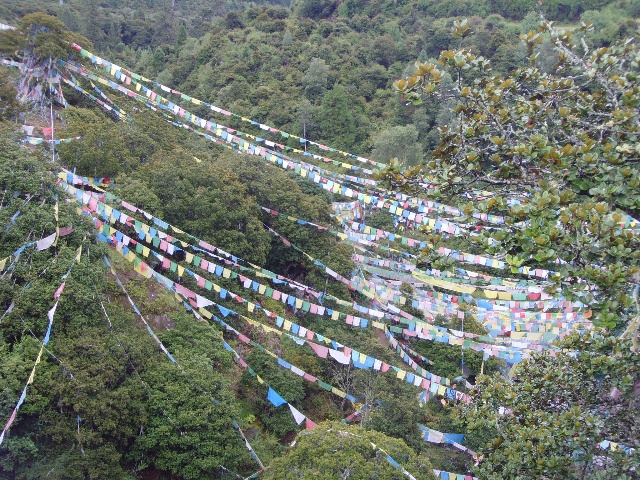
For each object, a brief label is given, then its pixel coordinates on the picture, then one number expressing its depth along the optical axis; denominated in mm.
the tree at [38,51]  19141
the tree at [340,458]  10047
